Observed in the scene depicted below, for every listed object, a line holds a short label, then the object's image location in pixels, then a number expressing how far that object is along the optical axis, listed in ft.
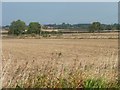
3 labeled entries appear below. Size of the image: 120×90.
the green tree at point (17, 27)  362.53
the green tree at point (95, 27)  398.62
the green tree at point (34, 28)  372.54
